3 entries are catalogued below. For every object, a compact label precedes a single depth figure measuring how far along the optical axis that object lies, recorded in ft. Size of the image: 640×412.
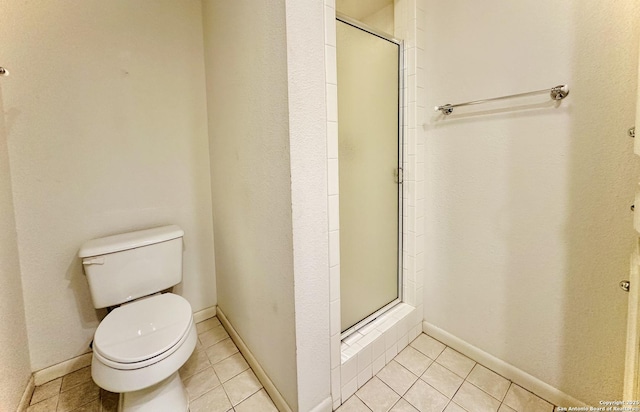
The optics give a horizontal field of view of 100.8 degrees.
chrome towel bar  3.51
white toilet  3.30
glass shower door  4.46
